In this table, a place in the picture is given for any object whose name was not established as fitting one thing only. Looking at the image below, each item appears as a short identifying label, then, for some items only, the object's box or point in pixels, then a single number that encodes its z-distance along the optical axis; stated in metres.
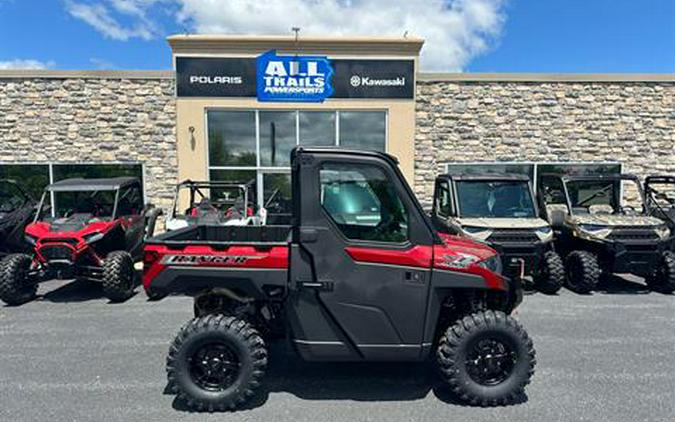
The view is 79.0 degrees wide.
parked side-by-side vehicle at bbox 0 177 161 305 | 6.48
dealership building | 10.66
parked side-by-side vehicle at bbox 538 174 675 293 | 7.03
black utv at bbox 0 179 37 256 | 7.69
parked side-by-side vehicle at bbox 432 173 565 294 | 6.85
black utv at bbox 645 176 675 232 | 8.01
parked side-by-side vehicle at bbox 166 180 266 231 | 7.87
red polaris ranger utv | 3.38
